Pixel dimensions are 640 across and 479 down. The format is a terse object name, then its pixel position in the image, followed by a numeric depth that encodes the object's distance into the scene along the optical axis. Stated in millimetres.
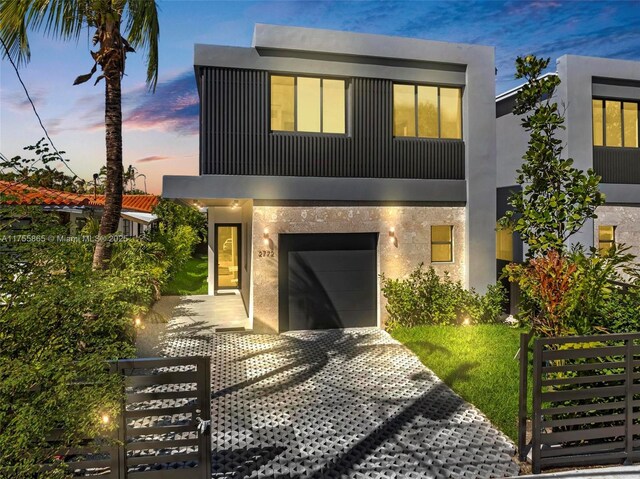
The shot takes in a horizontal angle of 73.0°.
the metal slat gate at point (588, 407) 4781
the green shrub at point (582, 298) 5812
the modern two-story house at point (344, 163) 10852
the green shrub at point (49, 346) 3002
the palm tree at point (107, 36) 7520
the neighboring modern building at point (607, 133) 12867
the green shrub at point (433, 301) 11275
